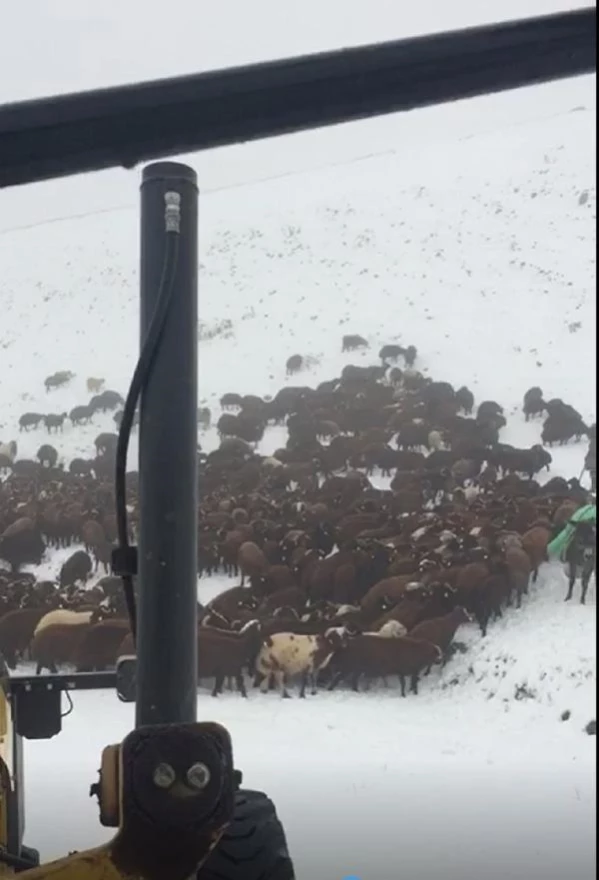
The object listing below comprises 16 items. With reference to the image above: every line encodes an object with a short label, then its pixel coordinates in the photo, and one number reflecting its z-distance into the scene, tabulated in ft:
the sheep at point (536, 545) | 37.47
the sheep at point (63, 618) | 32.81
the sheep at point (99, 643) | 30.71
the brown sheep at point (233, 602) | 36.32
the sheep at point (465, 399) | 58.03
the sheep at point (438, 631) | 34.01
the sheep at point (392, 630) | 33.97
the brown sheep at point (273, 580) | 39.55
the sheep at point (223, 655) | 29.91
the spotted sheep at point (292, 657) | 31.48
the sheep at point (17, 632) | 33.88
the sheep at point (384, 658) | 31.37
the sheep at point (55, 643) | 31.99
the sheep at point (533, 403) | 55.83
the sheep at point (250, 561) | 40.04
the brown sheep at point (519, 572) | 36.70
